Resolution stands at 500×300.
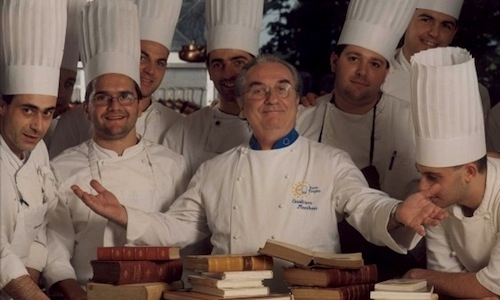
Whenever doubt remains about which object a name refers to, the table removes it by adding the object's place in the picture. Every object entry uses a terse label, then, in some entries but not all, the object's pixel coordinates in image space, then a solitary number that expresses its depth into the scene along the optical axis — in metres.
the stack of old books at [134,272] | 4.05
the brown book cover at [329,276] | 4.02
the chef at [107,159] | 4.68
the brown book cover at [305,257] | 4.01
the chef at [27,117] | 4.36
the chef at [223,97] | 5.20
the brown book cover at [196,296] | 3.93
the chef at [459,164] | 4.20
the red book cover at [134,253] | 4.15
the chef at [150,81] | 5.21
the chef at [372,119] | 4.94
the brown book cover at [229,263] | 3.97
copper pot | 7.74
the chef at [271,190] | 4.44
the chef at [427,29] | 5.33
